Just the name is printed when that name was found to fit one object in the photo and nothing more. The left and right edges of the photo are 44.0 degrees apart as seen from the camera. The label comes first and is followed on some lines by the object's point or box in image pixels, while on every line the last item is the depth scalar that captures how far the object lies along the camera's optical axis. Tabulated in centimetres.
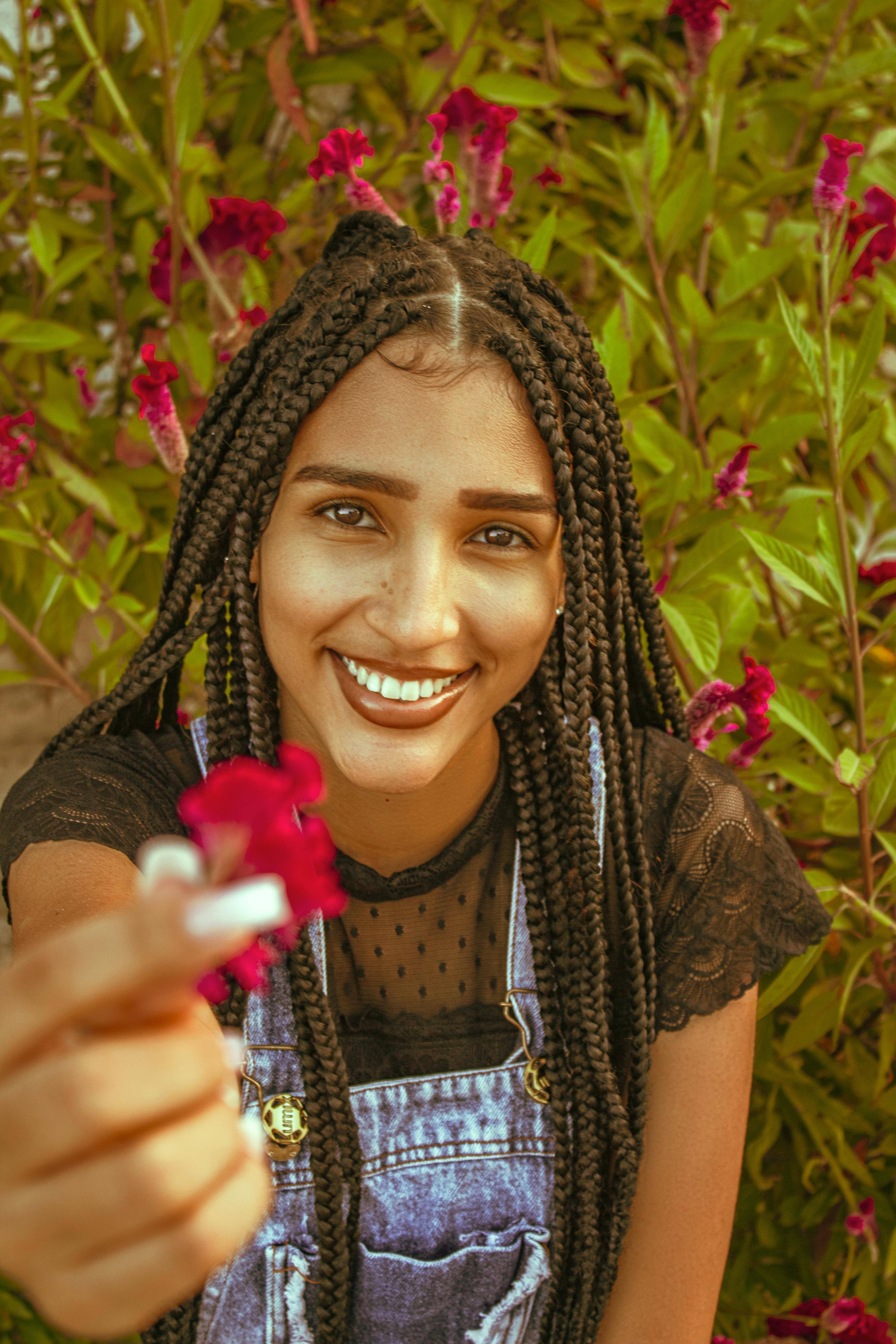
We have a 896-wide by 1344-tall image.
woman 93
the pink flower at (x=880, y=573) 152
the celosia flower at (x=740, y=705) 115
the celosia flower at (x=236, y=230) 135
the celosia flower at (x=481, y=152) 132
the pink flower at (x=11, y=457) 130
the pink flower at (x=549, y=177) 154
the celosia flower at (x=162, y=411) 116
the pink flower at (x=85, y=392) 156
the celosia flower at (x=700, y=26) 140
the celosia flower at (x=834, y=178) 114
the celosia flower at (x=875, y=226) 140
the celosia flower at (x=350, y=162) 124
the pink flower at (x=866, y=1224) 138
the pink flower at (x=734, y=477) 126
